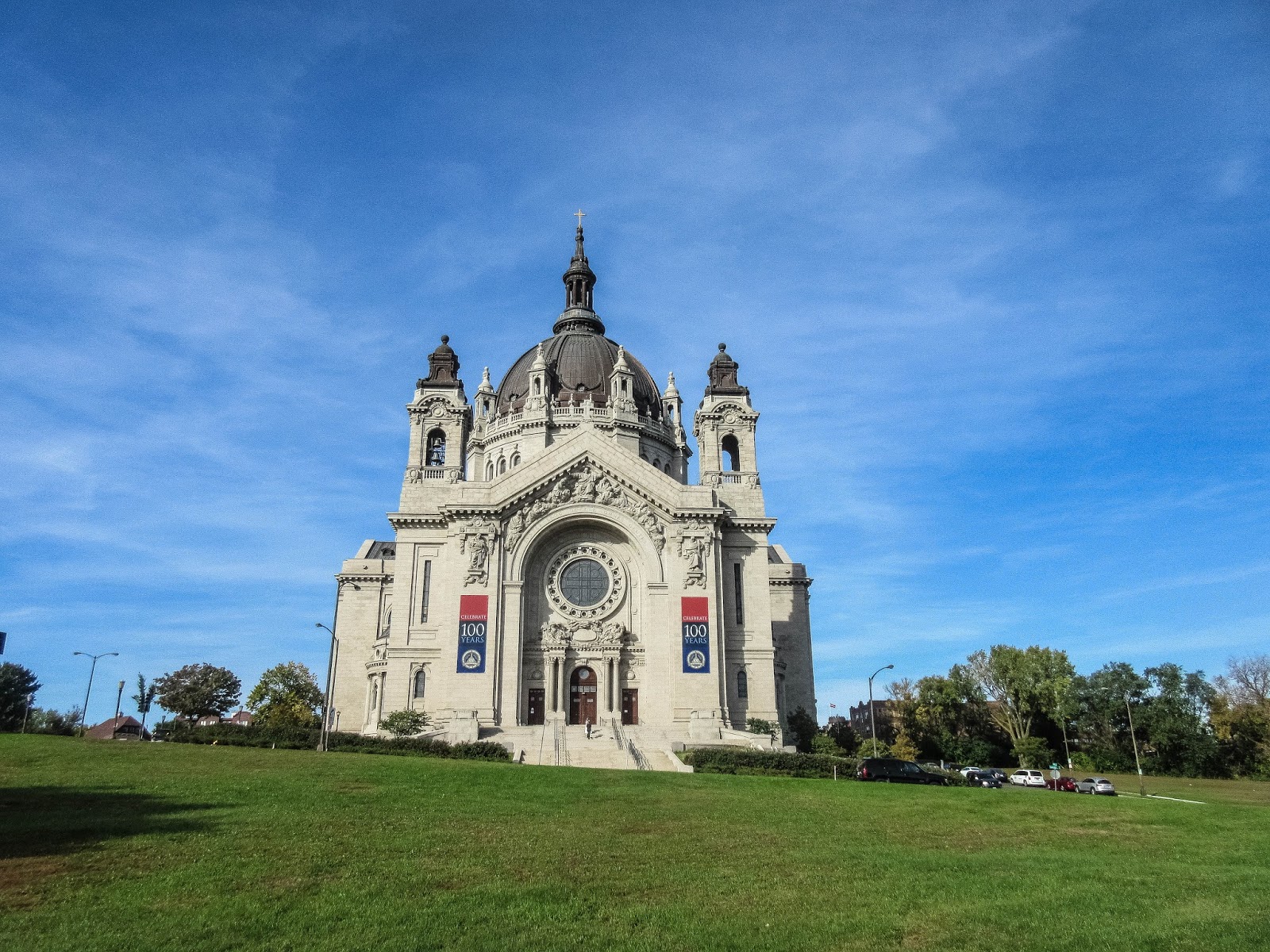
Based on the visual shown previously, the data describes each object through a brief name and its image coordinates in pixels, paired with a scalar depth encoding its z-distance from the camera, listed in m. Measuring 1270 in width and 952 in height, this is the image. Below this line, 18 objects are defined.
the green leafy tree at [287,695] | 67.00
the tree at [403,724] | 49.50
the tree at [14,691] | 78.75
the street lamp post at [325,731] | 41.84
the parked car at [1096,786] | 46.19
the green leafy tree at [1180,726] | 68.12
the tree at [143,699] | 65.50
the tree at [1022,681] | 76.69
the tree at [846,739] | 68.15
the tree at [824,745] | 53.44
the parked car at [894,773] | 38.53
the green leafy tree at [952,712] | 79.19
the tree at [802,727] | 63.66
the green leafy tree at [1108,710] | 71.75
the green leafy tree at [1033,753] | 72.12
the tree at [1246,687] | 75.33
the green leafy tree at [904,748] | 74.69
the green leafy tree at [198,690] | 70.12
